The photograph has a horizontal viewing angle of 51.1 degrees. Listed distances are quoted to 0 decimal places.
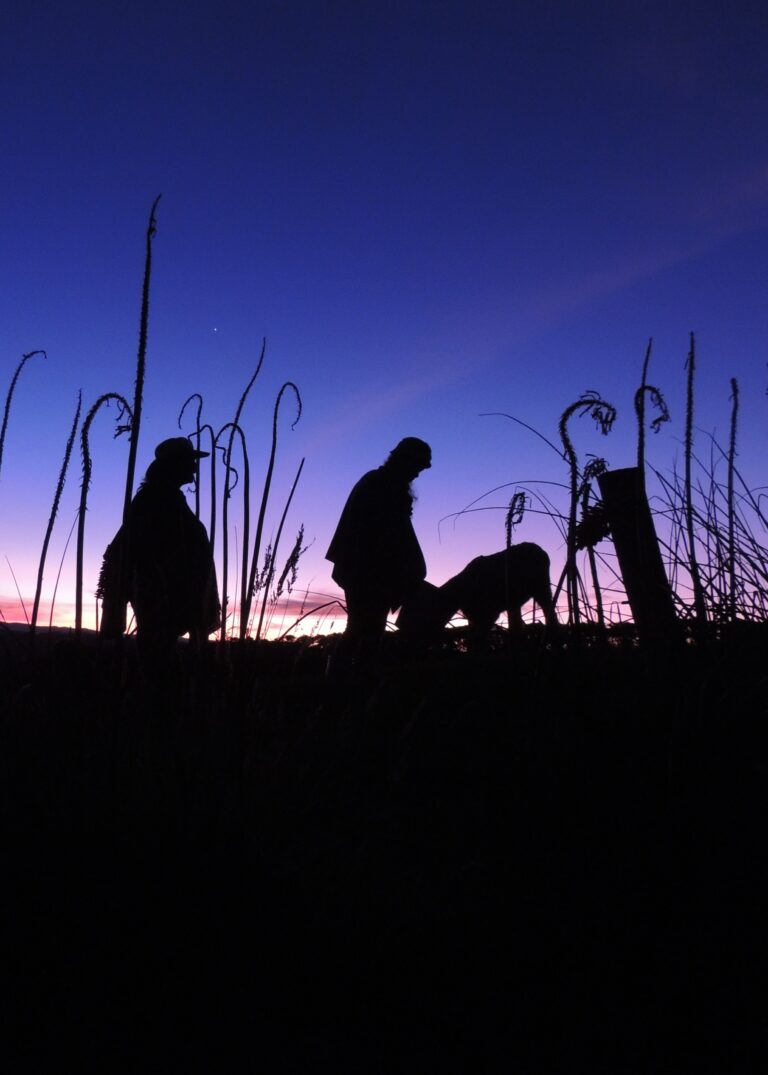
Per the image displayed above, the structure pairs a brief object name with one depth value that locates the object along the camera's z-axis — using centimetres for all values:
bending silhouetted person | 540
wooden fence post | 262
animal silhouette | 363
